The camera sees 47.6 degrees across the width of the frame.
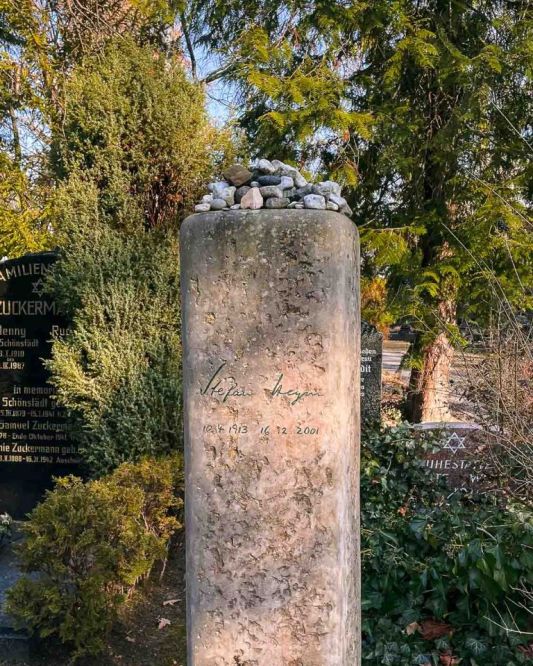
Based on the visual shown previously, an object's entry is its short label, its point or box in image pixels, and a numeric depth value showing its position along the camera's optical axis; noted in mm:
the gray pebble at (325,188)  2174
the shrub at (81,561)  3301
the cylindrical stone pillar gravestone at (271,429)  2057
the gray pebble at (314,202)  2061
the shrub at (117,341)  4953
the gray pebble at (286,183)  2156
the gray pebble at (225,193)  2143
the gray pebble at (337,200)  2141
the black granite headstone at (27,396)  5660
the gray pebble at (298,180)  2197
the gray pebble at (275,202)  2088
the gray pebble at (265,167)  2221
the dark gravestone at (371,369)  7020
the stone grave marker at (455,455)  4863
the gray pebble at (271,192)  2105
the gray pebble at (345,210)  2212
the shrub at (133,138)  5059
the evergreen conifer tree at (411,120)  6434
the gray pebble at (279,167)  2252
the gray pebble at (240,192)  2140
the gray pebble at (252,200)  2092
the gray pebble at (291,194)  2164
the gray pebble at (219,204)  2127
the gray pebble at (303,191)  2168
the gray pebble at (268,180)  2170
